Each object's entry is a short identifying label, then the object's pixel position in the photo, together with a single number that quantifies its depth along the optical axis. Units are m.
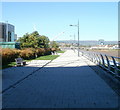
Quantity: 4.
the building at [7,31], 44.41
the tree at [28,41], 21.46
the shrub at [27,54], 15.73
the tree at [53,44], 46.76
